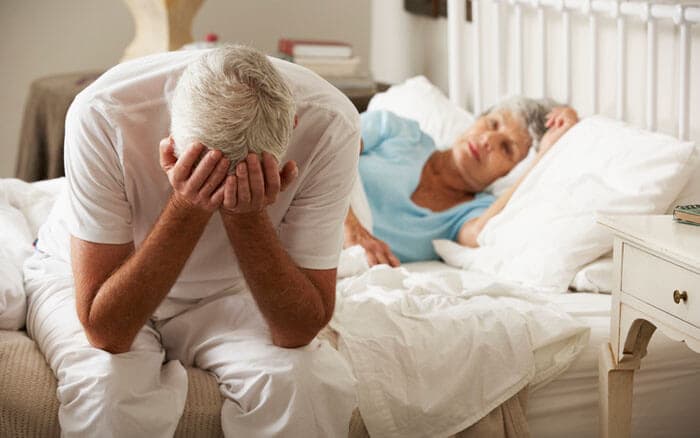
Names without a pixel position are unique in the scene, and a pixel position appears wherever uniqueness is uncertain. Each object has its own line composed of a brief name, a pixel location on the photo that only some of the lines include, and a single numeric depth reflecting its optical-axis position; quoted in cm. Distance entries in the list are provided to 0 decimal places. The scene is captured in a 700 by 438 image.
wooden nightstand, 263
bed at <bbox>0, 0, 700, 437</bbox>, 271
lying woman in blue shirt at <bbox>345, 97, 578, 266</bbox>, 365
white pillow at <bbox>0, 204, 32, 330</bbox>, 289
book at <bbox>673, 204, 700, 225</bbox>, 278
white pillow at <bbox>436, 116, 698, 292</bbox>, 327
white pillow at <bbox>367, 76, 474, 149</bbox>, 407
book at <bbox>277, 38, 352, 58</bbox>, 479
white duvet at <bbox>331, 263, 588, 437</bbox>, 283
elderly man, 251
